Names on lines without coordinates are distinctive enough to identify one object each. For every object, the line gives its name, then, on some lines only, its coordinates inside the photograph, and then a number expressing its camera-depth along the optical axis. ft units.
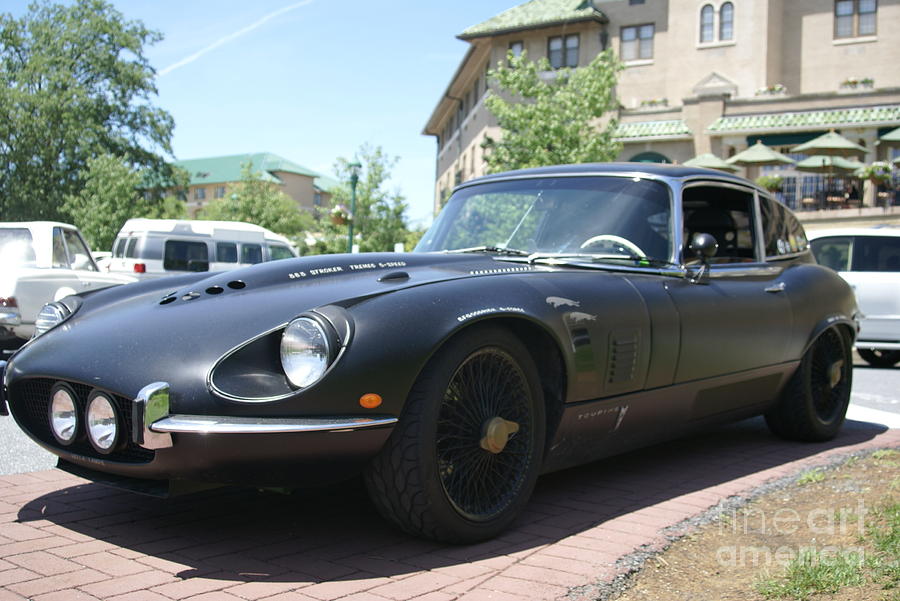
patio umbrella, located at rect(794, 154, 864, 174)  92.58
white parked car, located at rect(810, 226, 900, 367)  35.81
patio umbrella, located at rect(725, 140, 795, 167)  95.61
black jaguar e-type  9.27
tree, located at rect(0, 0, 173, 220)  158.92
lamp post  75.00
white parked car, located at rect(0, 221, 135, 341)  29.76
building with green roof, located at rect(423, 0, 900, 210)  111.34
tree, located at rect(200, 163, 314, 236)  167.84
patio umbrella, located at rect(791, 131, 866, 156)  92.11
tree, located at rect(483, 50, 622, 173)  88.48
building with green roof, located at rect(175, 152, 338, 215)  366.22
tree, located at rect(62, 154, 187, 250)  146.00
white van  64.71
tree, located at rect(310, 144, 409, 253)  106.93
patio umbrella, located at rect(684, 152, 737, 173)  94.58
